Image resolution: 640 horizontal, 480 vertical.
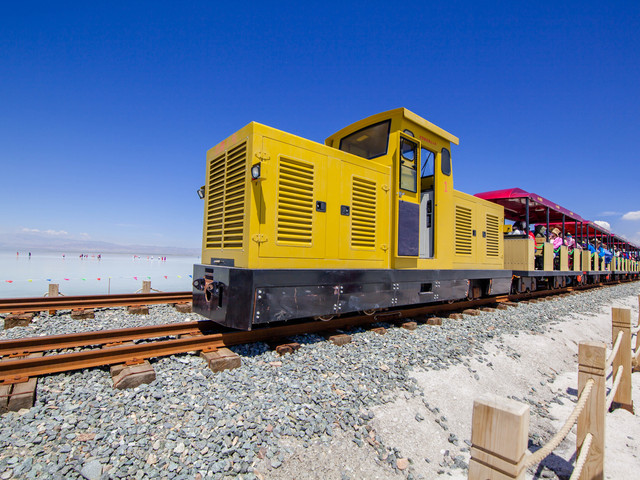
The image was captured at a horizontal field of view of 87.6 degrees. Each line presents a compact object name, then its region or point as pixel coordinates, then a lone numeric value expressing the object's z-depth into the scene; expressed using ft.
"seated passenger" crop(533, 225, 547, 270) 35.73
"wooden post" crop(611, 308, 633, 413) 12.54
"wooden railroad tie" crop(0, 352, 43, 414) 8.20
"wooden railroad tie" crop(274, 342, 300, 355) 12.61
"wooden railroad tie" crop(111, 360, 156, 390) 9.56
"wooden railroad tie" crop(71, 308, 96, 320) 17.71
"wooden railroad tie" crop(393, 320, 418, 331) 17.33
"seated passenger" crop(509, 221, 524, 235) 35.94
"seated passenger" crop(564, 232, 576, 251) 44.47
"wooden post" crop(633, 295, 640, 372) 16.44
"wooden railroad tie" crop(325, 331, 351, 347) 14.11
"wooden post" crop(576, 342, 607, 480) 8.40
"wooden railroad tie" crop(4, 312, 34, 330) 15.80
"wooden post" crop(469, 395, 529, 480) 4.15
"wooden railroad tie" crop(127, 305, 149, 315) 18.76
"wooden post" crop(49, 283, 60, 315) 23.27
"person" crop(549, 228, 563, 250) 39.60
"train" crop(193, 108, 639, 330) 13.19
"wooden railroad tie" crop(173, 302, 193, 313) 19.56
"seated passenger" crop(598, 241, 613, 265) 58.30
